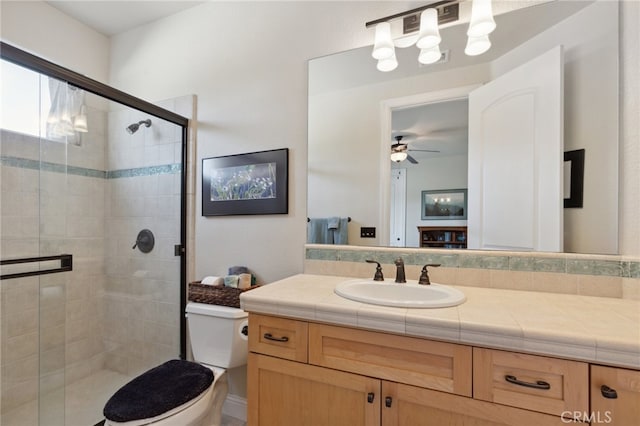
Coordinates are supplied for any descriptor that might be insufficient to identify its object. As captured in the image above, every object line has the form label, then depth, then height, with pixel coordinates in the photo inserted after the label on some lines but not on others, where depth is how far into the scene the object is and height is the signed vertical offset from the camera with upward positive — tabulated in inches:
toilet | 44.2 -30.1
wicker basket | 60.6 -18.0
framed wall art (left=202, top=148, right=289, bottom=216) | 66.9 +7.2
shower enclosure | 61.7 -7.8
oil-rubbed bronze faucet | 51.3 -10.6
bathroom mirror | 44.8 +18.7
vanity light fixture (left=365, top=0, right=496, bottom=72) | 50.1 +34.4
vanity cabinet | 32.9 -21.8
